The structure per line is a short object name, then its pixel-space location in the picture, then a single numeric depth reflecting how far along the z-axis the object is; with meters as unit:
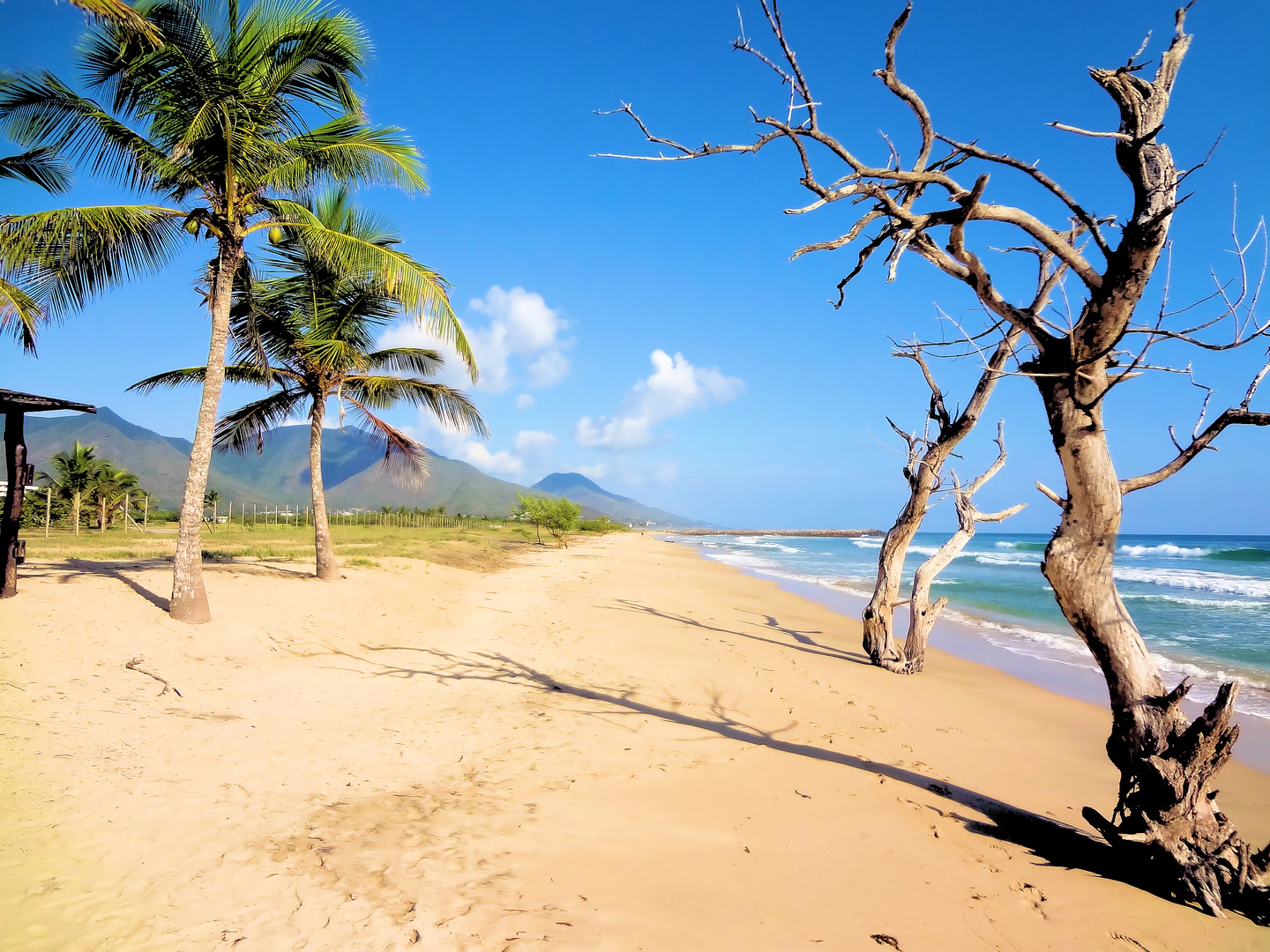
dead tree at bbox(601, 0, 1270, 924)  2.99
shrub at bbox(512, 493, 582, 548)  36.44
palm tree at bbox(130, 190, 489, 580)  11.26
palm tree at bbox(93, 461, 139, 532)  32.25
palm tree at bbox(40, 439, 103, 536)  30.67
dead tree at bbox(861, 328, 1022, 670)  8.61
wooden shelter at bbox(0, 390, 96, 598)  7.14
